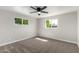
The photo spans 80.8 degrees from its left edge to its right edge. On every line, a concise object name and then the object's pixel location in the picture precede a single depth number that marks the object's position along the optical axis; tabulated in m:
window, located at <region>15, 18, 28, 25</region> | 2.25
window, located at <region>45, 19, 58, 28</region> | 2.24
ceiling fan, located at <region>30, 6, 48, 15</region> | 1.84
